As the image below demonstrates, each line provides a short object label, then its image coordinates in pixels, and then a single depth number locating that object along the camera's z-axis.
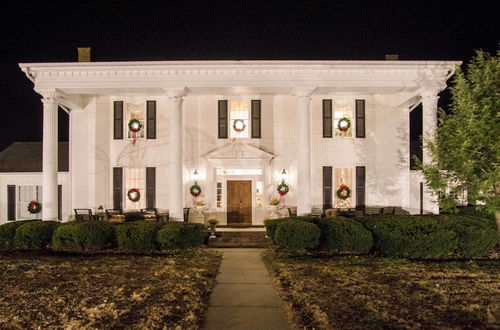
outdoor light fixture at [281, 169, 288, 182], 17.91
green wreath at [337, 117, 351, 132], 17.59
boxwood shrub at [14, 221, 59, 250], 12.37
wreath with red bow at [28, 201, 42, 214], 17.20
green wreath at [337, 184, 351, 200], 17.55
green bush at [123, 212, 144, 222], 16.69
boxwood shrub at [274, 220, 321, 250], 11.57
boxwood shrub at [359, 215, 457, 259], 11.30
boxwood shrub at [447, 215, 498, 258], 11.43
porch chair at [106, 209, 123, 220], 16.82
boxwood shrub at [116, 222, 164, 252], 12.03
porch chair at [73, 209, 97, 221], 17.05
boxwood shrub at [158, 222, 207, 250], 11.81
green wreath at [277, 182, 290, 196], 17.47
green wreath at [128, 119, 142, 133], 17.56
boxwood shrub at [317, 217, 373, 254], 11.46
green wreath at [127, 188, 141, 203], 17.73
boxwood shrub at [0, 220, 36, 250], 12.52
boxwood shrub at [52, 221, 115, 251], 11.98
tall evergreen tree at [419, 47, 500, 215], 10.98
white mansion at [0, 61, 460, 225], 17.98
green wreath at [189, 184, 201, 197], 17.61
